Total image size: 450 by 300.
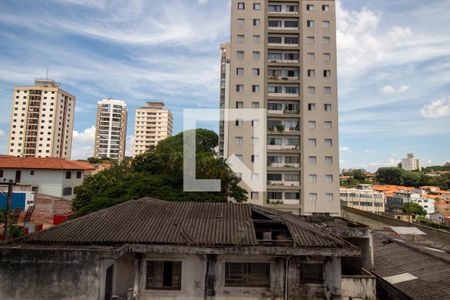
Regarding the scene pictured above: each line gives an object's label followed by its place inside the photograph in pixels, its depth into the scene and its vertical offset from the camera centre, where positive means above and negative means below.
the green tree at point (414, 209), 64.79 -6.29
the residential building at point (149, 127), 110.06 +19.52
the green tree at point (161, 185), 21.00 -0.69
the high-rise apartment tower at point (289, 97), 33.75 +10.07
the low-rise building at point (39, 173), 32.72 +0.11
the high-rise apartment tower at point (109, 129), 103.56 +17.29
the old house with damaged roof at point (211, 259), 10.23 -3.04
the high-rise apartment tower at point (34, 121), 81.50 +15.34
